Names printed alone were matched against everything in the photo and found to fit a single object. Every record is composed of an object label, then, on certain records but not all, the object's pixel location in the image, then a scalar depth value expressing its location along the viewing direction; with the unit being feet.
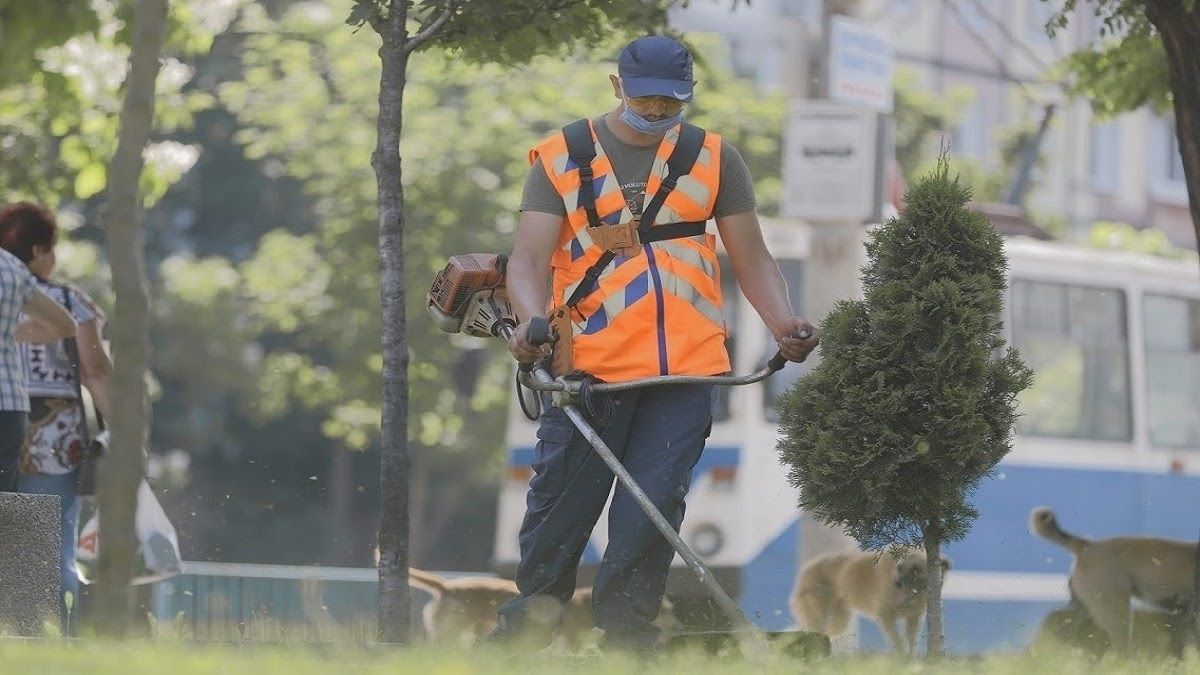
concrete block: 53.78
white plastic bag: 66.54
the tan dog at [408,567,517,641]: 97.19
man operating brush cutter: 48.14
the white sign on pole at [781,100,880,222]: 97.76
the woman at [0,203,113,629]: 63.46
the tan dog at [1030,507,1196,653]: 89.97
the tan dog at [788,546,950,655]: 91.20
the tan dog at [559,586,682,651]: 50.16
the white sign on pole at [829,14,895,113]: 100.58
